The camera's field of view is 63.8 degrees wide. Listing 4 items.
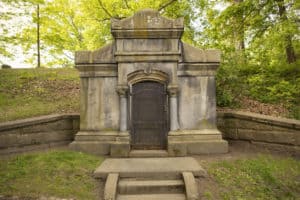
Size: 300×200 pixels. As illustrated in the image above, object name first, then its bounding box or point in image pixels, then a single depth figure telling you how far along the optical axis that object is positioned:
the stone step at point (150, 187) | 5.11
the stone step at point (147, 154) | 7.08
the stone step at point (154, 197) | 4.84
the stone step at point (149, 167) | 5.49
